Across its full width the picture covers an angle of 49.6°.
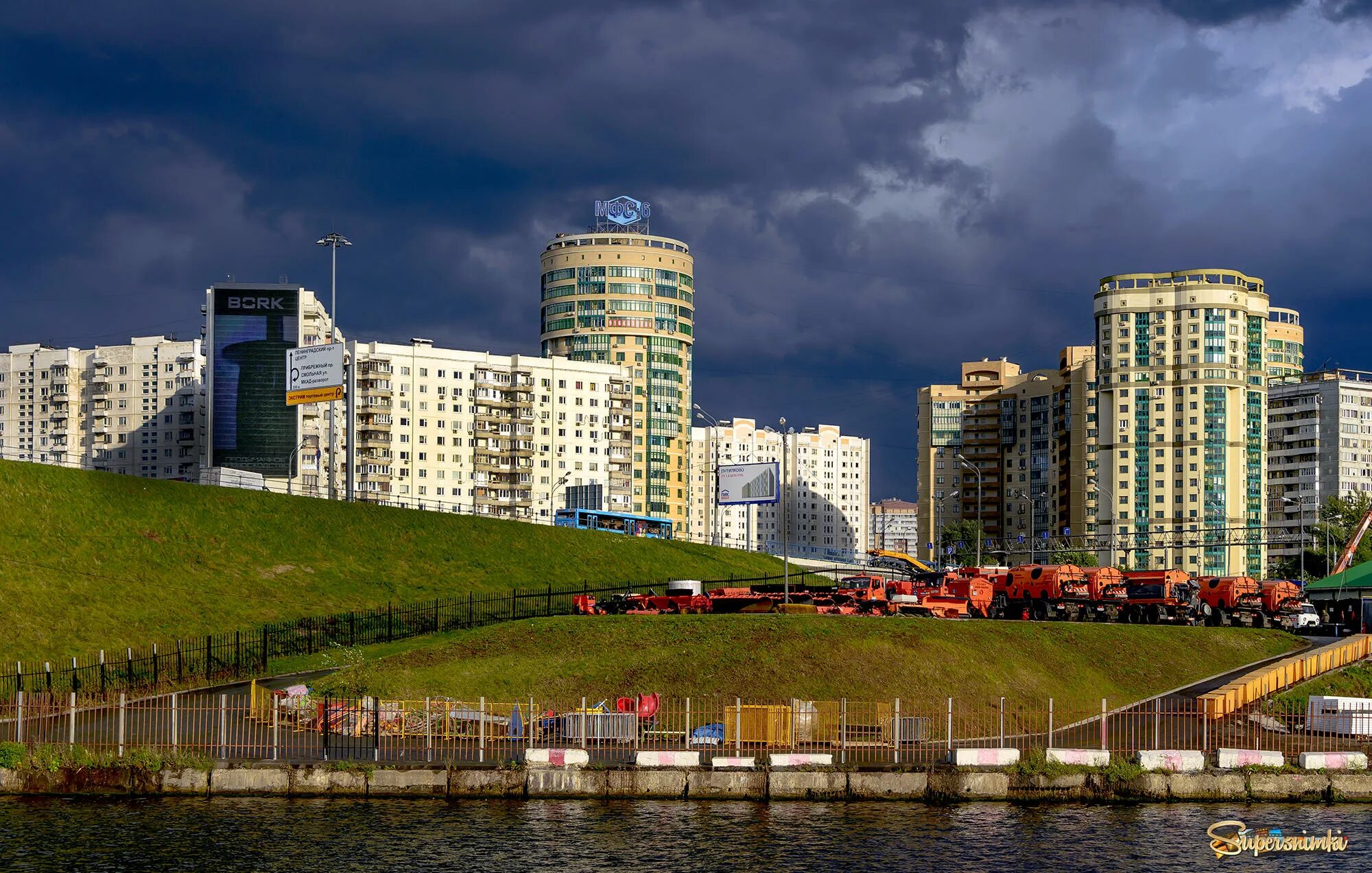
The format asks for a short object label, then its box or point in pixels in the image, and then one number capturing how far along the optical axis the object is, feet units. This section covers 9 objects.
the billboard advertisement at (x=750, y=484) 351.67
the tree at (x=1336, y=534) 467.93
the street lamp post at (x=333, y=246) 377.71
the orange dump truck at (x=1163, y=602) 259.19
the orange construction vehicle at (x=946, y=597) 235.07
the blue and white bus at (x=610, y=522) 420.36
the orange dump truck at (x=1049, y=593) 263.29
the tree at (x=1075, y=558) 563.48
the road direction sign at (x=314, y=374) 367.04
